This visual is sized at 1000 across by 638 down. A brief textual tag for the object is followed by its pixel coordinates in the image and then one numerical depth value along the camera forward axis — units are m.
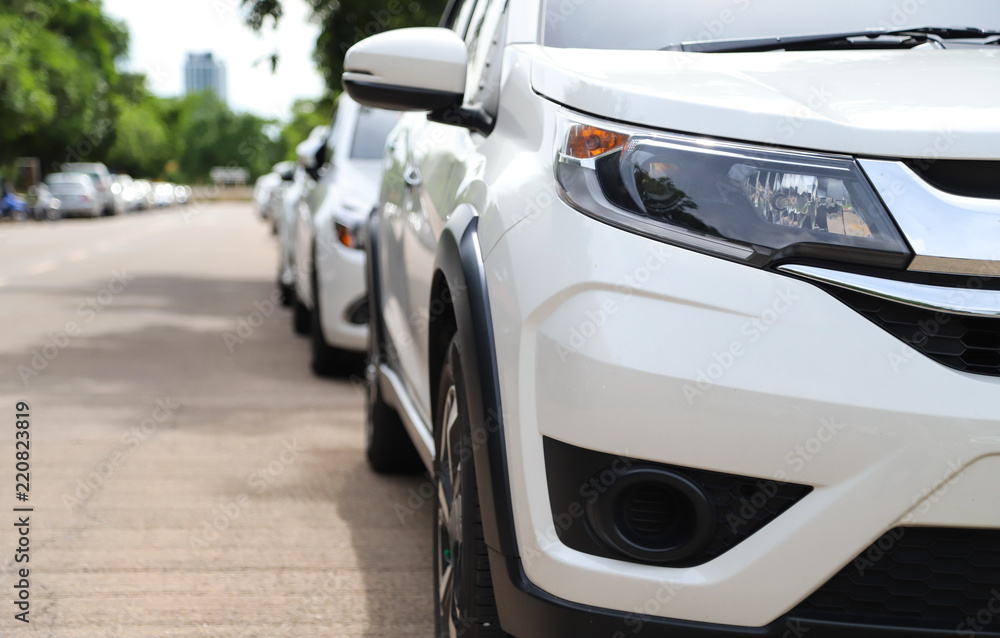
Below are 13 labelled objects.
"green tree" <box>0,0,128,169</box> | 41.25
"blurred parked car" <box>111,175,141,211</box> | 51.22
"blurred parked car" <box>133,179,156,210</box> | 60.12
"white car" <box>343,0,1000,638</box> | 1.71
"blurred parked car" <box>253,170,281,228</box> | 43.44
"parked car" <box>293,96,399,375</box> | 6.29
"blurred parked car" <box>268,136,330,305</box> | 9.06
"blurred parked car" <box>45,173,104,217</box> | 42.19
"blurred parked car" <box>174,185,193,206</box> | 80.94
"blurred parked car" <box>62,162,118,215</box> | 46.47
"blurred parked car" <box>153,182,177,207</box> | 70.61
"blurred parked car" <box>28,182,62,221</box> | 39.12
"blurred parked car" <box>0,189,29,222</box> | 38.09
